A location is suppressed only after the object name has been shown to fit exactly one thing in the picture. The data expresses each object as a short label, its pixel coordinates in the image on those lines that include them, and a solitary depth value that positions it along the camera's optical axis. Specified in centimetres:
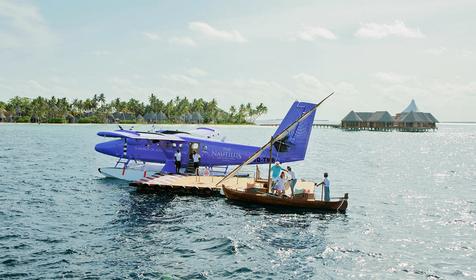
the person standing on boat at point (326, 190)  2750
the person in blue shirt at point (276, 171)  2887
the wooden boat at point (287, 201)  2767
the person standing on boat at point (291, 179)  2857
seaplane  3491
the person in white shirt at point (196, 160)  3644
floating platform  3180
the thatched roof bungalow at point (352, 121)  19156
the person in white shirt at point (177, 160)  3662
